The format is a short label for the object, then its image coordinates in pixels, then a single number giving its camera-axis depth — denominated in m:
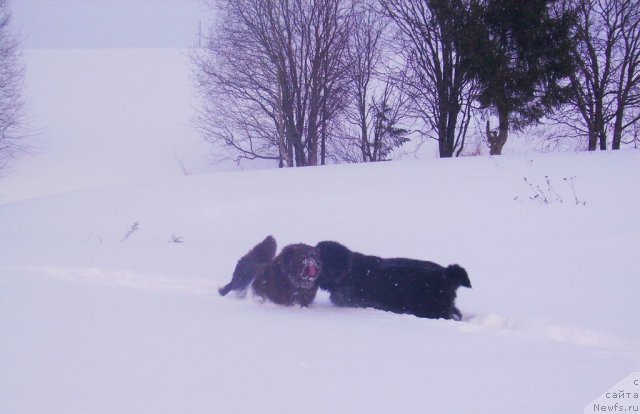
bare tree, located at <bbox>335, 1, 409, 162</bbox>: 22.23
